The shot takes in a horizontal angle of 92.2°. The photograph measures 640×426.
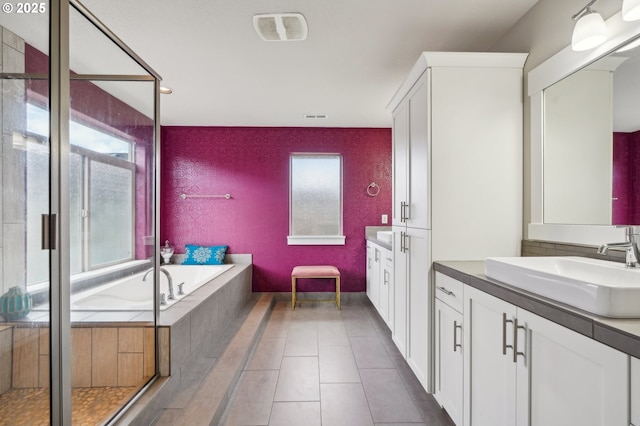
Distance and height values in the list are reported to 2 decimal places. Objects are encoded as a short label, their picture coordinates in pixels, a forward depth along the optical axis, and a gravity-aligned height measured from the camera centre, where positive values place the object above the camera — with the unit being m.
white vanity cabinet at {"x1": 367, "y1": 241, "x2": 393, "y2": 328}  3.00 -0.70
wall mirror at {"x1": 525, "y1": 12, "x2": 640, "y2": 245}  1.35 +0.38
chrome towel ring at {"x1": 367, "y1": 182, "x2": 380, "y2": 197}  4.36 +0.34
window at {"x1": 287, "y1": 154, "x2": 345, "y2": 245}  4.37 +0.24
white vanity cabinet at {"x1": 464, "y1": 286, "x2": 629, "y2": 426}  0.80 -0.51
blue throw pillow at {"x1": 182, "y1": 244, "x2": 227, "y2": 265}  4.10 -0.56
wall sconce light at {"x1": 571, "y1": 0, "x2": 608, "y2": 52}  1.32 +0.80
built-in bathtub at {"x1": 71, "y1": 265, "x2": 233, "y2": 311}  1.83 -0.53
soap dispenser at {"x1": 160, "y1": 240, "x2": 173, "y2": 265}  4.12 -0.55
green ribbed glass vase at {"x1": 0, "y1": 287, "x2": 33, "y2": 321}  1.44 -0.43
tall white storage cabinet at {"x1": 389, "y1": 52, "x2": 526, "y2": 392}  1.86 +0.34
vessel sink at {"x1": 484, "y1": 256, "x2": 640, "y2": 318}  0.83 -0.23
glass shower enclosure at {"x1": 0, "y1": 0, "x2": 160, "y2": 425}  1.24 -0.03
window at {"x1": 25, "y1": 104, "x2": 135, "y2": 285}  1.33 +0.12
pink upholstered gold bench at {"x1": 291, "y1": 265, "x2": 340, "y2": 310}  3.83 -0.74
